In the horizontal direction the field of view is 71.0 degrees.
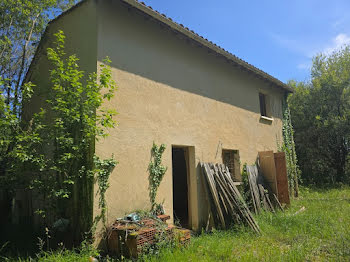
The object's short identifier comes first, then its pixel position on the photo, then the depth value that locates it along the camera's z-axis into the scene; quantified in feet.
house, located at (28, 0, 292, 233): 16.67
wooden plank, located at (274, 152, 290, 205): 27.66
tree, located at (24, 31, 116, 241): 14.14
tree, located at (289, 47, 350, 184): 47.78
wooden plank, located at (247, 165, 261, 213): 25.21
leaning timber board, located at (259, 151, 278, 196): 27.99
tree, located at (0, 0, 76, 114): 21.89
